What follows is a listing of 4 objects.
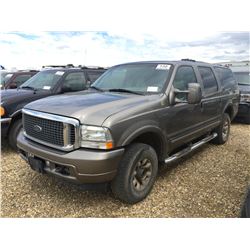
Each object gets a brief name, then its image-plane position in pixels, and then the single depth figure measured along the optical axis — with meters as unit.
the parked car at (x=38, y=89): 4.84
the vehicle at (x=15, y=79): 7.65
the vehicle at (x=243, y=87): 8.45
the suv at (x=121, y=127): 2.73
